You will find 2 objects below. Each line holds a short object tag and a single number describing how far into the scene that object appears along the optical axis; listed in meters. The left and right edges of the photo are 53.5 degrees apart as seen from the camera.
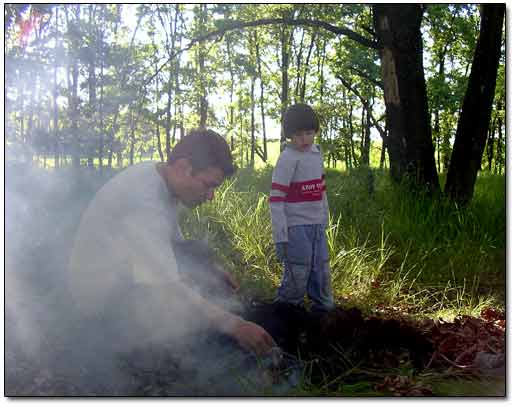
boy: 2.62
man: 1.96
